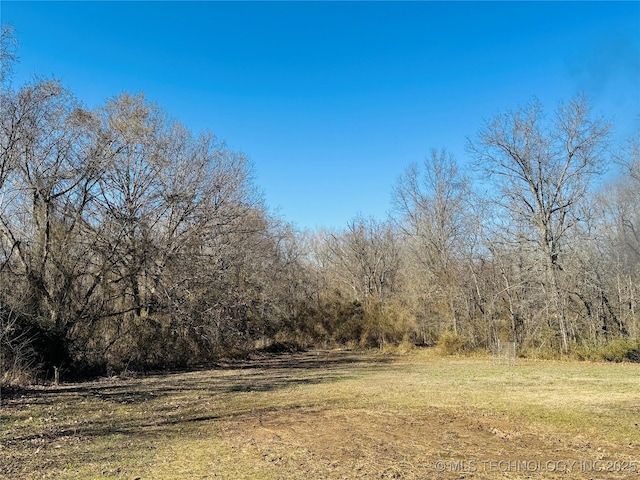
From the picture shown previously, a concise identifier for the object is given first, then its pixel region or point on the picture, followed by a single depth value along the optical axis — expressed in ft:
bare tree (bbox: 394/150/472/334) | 82.23
